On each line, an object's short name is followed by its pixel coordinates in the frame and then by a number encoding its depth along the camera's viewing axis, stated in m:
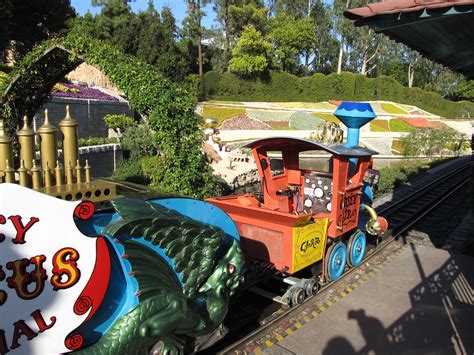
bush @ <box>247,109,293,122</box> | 42.49
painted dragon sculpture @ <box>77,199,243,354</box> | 3.58
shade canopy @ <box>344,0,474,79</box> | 3.73
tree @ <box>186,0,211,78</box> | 48.53
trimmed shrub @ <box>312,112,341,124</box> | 43.30
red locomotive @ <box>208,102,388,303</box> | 6.20
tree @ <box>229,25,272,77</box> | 48.34
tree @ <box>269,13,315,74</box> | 54.84
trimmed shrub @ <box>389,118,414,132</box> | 41.72
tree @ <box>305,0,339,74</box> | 66.50
